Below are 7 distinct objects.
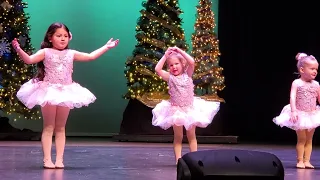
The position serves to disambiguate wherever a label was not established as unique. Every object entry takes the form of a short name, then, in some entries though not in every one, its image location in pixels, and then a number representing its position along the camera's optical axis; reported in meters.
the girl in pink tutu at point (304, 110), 5.95
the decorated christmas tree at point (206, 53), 10.50
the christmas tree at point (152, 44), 10.50
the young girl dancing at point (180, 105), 5.77
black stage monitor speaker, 2.42
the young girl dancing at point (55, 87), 5.22
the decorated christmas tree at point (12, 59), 10.09
